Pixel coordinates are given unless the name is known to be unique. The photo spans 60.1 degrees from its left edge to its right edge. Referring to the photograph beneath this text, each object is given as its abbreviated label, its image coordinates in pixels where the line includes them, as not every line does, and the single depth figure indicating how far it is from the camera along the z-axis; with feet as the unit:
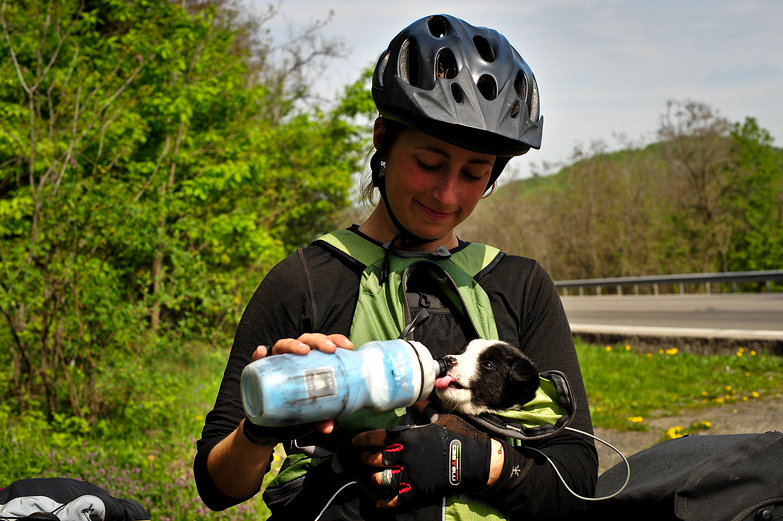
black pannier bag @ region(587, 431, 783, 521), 4.68
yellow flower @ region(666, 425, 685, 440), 18.16
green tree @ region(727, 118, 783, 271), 90.63
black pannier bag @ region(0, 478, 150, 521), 7.32
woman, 5.05
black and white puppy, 5.35
